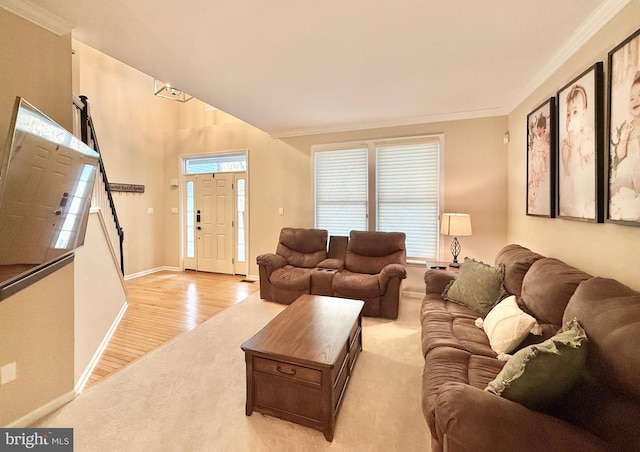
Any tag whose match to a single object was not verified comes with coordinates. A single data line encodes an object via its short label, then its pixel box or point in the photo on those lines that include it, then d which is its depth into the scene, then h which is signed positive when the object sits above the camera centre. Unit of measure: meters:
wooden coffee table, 1.60 -0.89
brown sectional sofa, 0.94 -0.68
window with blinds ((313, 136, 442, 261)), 4.04 +0.52
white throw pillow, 1.67 -0.65
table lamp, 3.36 -0.03
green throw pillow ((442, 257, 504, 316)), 2.34 -0.56
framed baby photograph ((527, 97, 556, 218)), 2.39 +0.58
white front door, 5.37 +0.04
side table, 3.29 -0.53
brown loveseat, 3.29 -0.59
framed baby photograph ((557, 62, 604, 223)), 1.79 +0.53
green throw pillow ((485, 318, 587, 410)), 1.05 -0.57
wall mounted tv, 1.16 +0.16
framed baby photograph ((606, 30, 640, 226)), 1.50 +0.49
